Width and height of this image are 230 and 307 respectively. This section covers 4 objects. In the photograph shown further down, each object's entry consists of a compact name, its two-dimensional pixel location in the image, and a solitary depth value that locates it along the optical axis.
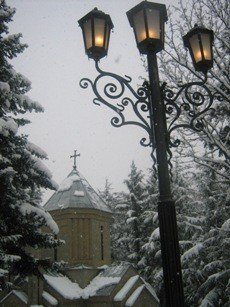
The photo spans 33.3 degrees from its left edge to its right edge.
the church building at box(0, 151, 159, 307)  22.91
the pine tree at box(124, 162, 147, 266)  33.91
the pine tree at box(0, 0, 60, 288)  10.49
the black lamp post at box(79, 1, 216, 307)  3.97
